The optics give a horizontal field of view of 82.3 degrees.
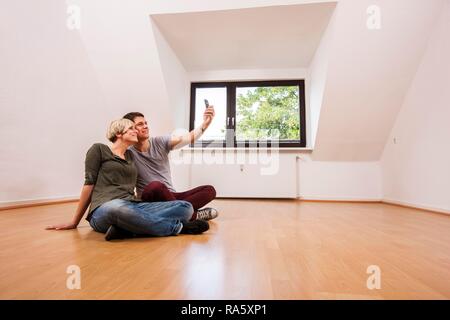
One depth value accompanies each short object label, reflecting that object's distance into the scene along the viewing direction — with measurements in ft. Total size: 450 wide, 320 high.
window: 13.48
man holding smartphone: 5.29
